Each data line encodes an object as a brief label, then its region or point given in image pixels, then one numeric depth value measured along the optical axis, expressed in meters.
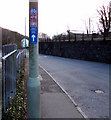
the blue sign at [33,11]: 3.59
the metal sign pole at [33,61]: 3.58
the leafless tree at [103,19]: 33.90
